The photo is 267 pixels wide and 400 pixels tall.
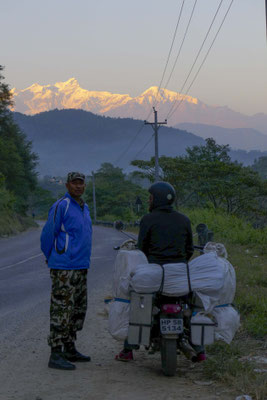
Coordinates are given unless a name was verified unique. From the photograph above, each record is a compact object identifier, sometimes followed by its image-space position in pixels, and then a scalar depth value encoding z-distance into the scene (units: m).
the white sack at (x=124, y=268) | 5.59
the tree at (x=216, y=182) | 50.47
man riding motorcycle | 5.71
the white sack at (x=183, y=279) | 5.39
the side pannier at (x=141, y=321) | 5.40
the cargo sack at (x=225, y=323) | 5.47
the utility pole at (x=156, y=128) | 43.23
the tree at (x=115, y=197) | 94.75
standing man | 6.03
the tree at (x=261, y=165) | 138.80
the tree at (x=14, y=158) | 55.61
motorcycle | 5.36
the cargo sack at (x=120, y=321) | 5.55
